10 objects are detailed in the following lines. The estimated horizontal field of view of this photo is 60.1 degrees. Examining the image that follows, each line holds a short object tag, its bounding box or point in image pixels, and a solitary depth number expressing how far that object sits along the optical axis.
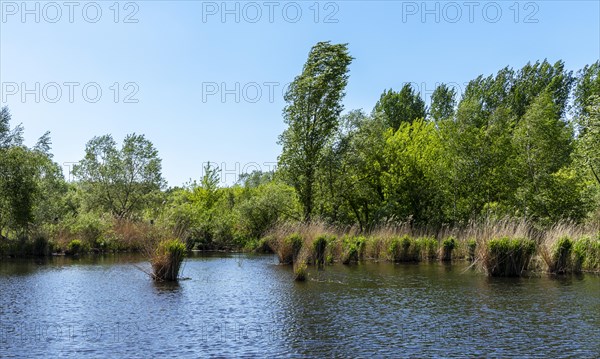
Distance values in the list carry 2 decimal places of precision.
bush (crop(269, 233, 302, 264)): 29.03
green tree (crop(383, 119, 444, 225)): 43.53
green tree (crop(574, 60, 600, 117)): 59.32
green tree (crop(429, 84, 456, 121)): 74.06
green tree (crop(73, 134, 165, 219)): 58.88
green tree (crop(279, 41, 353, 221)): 43.56
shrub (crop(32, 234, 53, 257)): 36.72
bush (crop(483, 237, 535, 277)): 22.67
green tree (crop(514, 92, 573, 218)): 36.50
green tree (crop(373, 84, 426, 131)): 75.69
